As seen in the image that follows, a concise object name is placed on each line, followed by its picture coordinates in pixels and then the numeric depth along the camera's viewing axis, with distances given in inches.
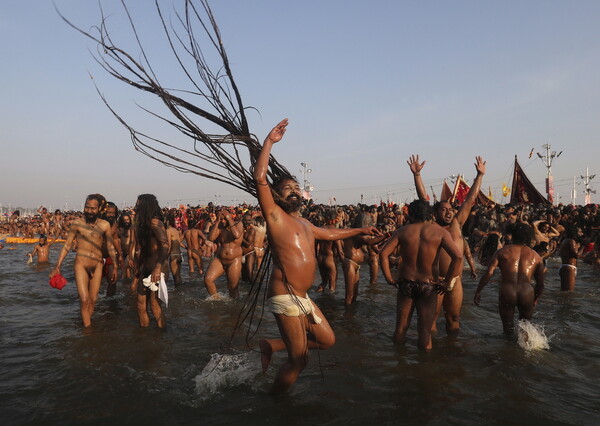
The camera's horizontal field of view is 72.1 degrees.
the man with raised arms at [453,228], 212.7
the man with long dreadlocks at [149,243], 224.1
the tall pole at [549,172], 1409.9
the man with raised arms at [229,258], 315.6
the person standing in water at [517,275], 209.5
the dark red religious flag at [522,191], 851.4
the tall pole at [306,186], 1942.9
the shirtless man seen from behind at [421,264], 181.3
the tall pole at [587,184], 2049.5
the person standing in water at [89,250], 233.1
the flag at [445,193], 1003.3
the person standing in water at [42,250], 554.6
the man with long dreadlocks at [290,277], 132.8
